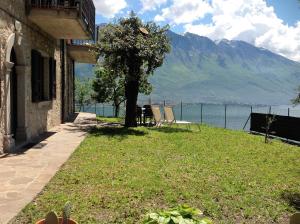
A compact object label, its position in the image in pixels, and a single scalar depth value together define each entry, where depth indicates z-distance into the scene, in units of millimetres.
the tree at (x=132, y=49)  9259
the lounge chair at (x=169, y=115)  10447
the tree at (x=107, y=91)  17919
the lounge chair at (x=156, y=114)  10374
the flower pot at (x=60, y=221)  1827
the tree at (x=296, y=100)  6245
